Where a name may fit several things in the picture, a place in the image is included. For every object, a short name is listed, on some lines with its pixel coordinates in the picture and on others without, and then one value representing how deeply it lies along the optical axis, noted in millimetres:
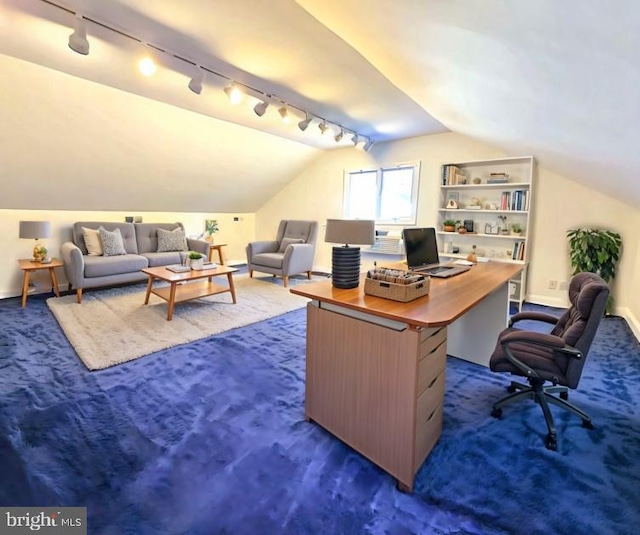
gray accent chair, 5232
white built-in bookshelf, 4262
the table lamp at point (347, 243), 1905
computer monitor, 2559
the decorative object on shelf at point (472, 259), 3090
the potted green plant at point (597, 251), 3725
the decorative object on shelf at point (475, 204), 4581
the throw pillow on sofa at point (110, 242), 4562
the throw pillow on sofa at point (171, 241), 5230
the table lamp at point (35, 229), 3924
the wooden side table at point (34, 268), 3881
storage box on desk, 1646
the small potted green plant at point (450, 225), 4844
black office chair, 1679
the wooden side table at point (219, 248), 6085
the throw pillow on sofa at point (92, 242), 4520
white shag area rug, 2844
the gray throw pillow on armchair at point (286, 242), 5756
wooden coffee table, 3625
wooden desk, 1430
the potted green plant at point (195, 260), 4078
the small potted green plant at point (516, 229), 4336
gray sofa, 4068
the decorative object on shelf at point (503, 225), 4512
